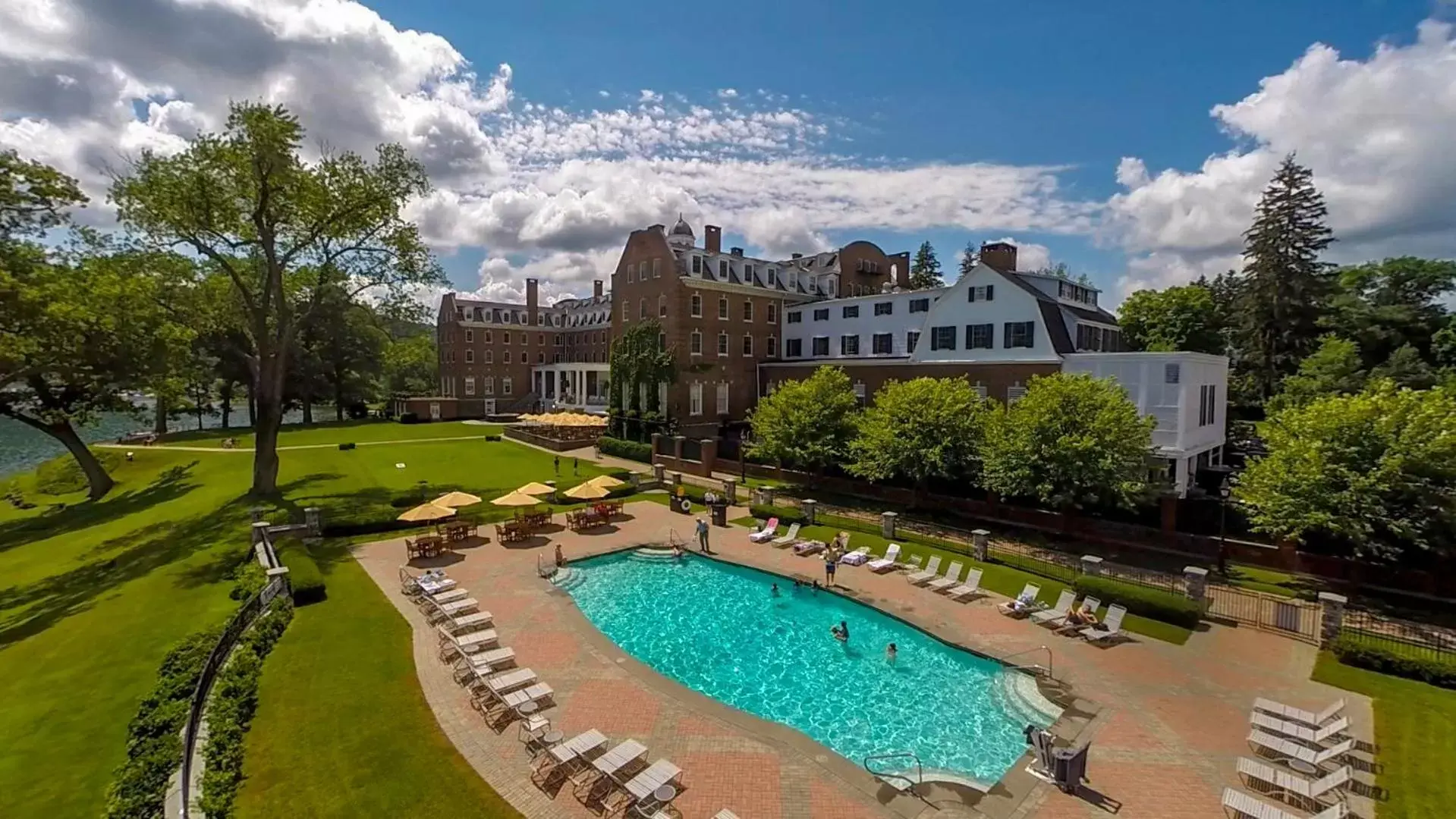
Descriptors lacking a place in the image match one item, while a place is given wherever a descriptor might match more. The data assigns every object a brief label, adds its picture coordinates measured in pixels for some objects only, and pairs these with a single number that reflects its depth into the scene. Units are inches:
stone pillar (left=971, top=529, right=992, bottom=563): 974.4
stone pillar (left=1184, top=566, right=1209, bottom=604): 781.3
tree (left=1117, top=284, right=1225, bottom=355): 2186.3
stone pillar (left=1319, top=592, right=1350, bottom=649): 677.3
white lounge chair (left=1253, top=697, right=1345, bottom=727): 507.2
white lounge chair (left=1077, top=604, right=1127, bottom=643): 723.4
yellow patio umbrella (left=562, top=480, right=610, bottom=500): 1278.3
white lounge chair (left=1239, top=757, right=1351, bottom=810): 429.1
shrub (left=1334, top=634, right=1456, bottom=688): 598.2
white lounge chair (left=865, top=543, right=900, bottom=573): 974.4
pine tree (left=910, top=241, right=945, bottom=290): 3570.9
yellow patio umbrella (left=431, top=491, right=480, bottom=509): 1075.3
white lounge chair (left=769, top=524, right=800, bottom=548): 1110.4
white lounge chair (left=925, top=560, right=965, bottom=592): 885.8
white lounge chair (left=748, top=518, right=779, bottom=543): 1130.7
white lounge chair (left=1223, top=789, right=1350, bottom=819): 398.0
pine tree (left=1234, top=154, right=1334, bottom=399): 1836.9
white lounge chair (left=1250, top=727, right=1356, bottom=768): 465.4
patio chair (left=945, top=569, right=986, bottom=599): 860.0
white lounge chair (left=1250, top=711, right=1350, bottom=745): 487.5
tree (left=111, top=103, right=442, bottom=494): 1087.0
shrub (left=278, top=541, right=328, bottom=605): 780.0
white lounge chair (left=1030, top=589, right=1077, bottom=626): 766.5
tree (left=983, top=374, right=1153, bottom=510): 991.6
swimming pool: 555.5
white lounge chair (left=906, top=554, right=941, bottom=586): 915.4
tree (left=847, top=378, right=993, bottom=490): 1188.5
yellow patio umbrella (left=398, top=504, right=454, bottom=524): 1042.1
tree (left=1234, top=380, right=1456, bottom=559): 748.0
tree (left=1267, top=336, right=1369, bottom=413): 1582.2
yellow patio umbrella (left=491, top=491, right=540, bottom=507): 1138.5
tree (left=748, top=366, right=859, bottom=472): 1400.1
